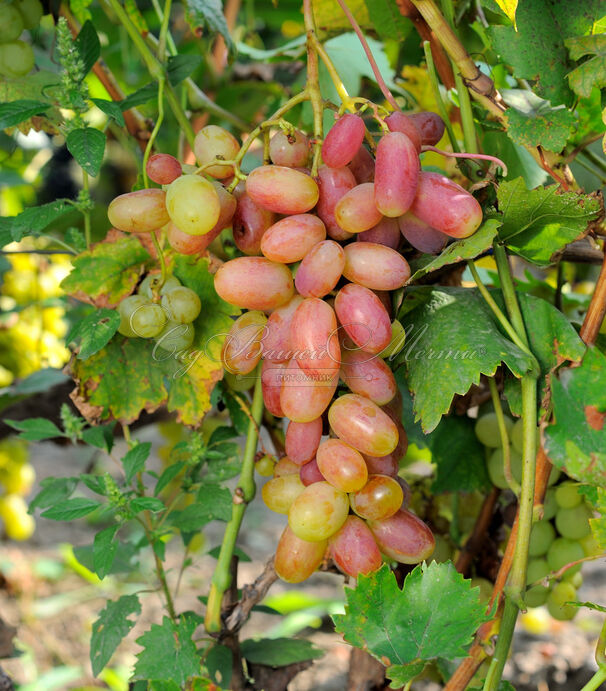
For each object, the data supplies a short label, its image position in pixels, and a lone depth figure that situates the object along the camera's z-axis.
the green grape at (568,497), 0.69
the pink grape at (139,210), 0.51
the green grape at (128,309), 0.56
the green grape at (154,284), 0.57
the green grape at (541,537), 0.72
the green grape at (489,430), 0.72
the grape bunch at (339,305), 0.46
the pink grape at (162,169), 0.52
